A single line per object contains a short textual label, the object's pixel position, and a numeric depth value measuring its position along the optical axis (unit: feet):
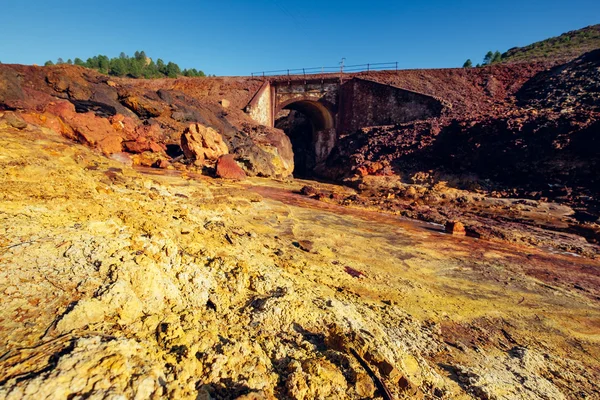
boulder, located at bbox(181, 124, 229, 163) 43.57
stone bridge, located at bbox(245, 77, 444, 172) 74.33
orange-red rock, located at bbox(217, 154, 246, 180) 38.37
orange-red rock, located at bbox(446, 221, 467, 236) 27.32
